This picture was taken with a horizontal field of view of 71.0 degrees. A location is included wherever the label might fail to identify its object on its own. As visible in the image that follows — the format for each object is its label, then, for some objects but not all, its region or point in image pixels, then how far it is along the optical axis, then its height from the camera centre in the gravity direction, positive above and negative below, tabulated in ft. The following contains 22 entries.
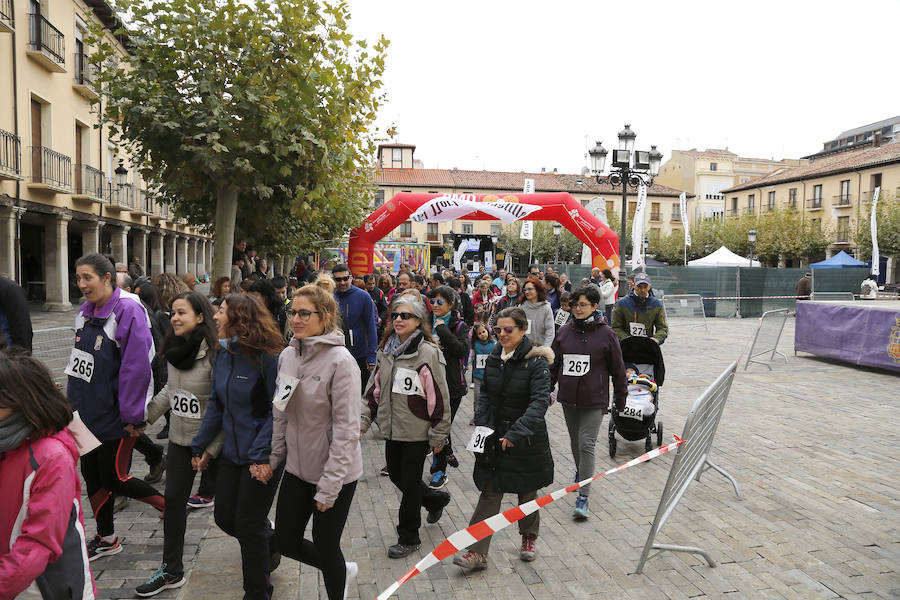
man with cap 22.84 -1.34
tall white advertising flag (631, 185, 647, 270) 59.43 +4.88
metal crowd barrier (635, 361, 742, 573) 11.98 -3.56
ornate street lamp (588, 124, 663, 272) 45.98 +8.81
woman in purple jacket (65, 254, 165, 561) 12.54 -2.23
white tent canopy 98.99 +3.07
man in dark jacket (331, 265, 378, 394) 22.48 -1.66
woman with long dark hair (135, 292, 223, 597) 11.56 -2.53
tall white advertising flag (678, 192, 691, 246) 101.86 +10.79
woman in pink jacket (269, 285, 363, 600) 10.14 -2.62
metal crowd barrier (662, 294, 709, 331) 67.70 -2.97
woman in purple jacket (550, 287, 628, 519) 16.28 -2.53
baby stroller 20.18 -3.32
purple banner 37.68 -3.27
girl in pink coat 6.62 -2.40
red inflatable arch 49.21 +4.26
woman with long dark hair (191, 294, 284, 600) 10.32 -2.67
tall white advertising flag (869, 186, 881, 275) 80.55 +4.50
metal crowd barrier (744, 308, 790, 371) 40.12 -3.40
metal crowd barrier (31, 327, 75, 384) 20.72 -2.67
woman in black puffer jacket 12.69 -3.06
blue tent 96.43 +3.05
